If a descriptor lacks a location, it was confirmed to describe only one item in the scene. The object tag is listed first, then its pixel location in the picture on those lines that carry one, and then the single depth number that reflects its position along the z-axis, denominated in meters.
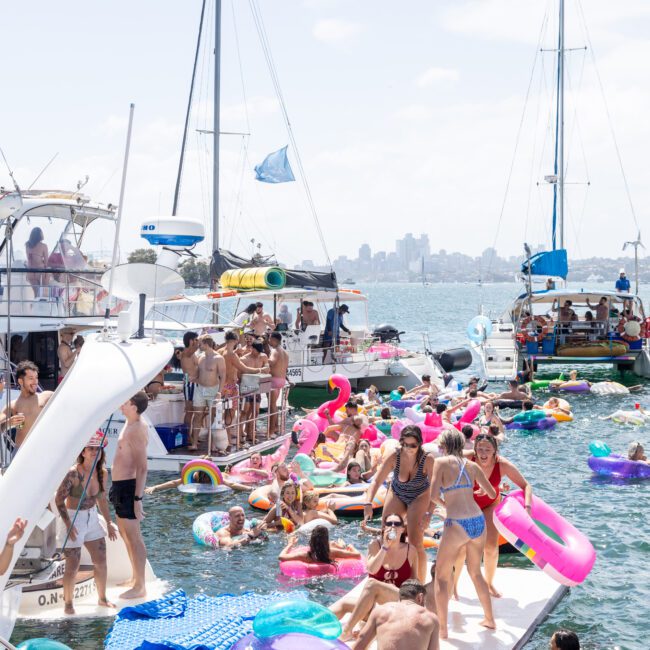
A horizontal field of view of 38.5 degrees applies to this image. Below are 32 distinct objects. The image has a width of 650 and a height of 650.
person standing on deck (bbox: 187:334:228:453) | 15.82
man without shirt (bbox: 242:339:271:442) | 17.53
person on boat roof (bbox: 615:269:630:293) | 33.20
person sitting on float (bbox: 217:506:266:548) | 12.52
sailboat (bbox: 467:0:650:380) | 30.80
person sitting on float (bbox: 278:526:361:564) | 11.20
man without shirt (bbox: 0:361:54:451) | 9.98
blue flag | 30.88
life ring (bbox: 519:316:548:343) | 30.59
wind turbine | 35.33
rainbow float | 15.36
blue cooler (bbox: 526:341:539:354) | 30.64
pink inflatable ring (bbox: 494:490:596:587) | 9.06
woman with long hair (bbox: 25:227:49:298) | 17.42
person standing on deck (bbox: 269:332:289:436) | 17.78
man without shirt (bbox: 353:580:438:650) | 6.77
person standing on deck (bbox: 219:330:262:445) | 16.72
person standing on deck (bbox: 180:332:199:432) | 16.00
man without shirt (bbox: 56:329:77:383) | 16.00
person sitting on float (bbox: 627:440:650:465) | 16.81
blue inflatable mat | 7.97
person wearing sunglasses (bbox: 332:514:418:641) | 8.40
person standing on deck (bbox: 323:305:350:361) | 26.77
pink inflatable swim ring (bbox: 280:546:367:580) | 11.09
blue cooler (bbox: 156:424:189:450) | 16.52
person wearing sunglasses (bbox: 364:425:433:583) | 9.02
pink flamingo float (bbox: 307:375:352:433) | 19.20
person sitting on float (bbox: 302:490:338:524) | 13.26
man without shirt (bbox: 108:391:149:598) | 9.48
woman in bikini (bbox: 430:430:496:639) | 8.52
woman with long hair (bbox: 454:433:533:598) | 9.39
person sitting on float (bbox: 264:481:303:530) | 13.04
